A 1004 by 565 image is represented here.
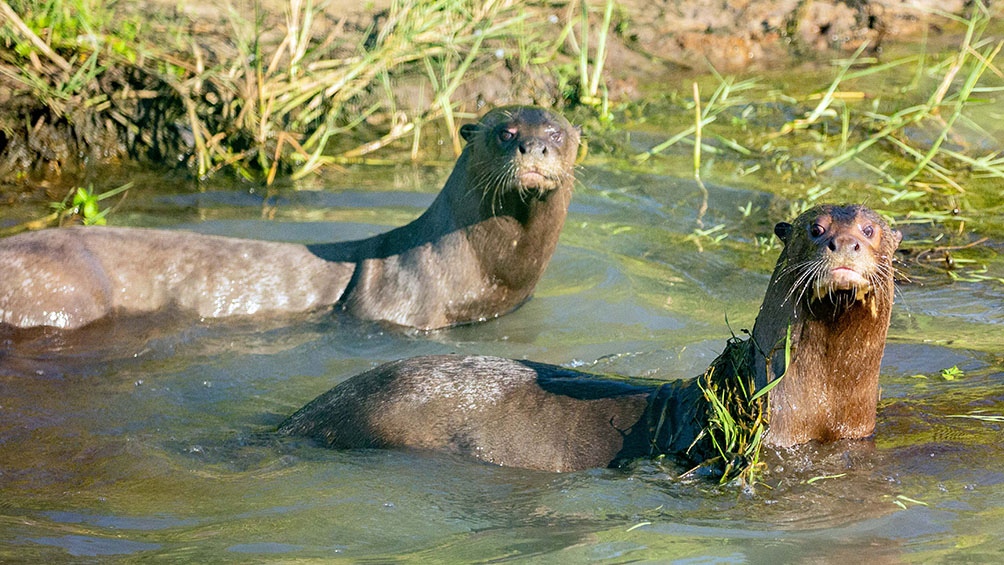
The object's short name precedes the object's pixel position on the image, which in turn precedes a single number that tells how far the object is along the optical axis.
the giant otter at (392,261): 16.00
